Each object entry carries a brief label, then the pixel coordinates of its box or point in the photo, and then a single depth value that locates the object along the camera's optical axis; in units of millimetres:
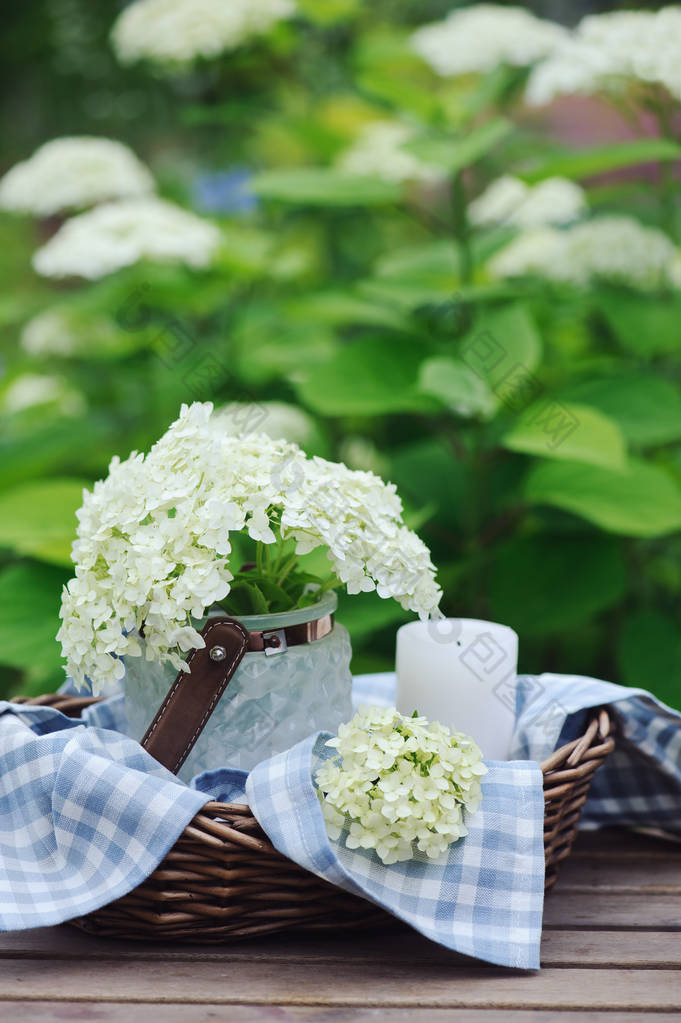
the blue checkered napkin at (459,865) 1266
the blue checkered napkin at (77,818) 1276
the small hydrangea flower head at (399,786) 1269
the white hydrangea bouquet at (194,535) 1280
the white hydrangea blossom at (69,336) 2484
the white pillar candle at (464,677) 1376
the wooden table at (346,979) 1238
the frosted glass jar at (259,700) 1333
